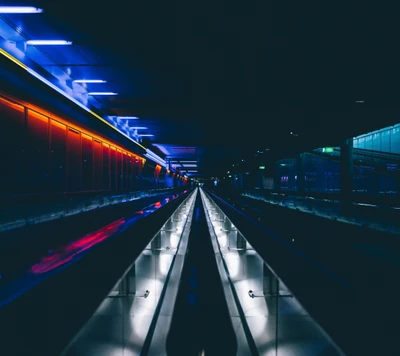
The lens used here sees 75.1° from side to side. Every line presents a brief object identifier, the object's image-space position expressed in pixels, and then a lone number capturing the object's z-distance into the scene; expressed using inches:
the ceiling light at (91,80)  388.8
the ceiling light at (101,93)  440.5
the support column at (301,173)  1160.2
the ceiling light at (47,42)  279.0
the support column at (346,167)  687.7
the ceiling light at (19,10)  223.0
